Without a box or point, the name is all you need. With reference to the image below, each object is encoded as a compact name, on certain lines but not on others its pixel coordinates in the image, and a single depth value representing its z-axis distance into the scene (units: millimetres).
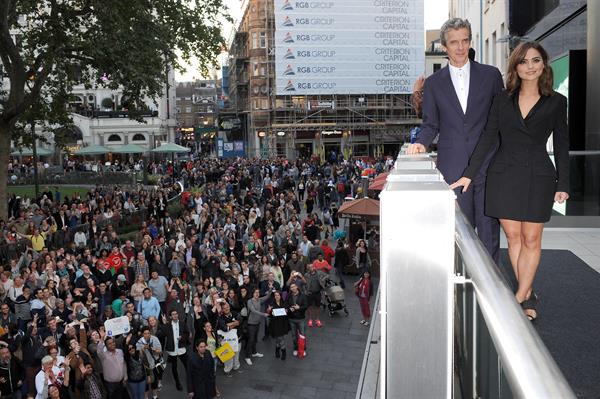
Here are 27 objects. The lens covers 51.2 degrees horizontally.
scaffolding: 59062
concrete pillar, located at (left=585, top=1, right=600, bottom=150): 12422
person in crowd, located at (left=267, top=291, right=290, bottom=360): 13664
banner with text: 55406
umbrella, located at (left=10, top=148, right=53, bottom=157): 46638
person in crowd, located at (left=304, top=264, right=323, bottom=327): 15539
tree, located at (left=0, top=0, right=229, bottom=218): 21359
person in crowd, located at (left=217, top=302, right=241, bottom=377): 12953
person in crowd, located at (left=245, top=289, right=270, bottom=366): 13828
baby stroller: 16141
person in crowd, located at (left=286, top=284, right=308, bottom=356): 13938
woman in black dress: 3510
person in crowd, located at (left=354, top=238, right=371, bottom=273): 18909
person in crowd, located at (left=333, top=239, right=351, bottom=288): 19125
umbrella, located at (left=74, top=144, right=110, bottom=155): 46319
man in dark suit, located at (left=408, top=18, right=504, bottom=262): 3656
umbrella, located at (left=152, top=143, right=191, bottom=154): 43728
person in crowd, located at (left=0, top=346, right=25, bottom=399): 10945
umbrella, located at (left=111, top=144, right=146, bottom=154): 47806
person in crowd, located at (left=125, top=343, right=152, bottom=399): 11211
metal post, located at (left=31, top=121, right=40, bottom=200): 26100
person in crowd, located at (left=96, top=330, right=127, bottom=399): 10945
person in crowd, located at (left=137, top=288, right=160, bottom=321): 13070
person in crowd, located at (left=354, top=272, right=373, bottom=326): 15273
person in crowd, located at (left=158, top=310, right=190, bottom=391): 12436
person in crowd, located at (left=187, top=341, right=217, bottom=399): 11391
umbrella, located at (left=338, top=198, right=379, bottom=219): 17672
